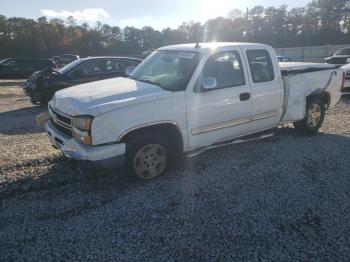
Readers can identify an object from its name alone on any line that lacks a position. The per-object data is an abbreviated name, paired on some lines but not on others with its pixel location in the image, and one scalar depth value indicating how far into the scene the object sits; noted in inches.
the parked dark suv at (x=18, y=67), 929.5
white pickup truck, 162.2
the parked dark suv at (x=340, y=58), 906.7
